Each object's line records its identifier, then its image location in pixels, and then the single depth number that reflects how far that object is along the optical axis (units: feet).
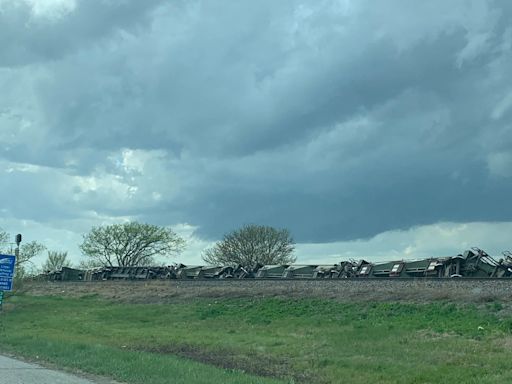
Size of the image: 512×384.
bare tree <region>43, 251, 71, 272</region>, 392.53
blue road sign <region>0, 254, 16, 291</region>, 91.56
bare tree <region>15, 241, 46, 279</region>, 178.29
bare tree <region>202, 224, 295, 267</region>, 317.22
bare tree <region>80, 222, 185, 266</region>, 367.66
